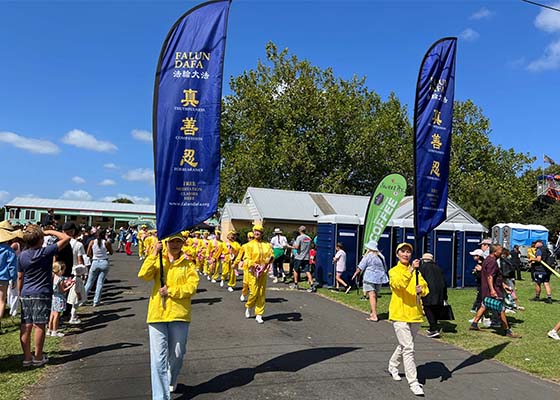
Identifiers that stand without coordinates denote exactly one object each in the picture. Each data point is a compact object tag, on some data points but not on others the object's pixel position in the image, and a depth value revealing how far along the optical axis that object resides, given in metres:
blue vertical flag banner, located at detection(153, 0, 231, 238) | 5.52
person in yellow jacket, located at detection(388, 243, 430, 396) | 5.86
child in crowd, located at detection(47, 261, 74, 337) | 7.70
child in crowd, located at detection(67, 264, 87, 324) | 8.82
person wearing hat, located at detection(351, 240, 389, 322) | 10.41
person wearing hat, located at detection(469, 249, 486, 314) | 10.50
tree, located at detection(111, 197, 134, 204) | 108.90
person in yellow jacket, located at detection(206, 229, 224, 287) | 15.63
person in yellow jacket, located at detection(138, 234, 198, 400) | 4.76
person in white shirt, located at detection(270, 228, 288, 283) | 16.22
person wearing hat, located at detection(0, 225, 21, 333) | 7.73
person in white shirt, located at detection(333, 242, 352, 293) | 14.31
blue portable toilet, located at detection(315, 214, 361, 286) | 15.21
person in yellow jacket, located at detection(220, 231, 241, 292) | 14.12
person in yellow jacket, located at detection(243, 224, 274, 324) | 9.47
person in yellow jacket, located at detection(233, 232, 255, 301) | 10.02
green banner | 13.27
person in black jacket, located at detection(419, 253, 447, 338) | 8.91
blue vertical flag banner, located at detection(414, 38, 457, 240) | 7.08
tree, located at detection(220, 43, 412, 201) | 40.16
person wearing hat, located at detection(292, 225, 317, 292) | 15.09
